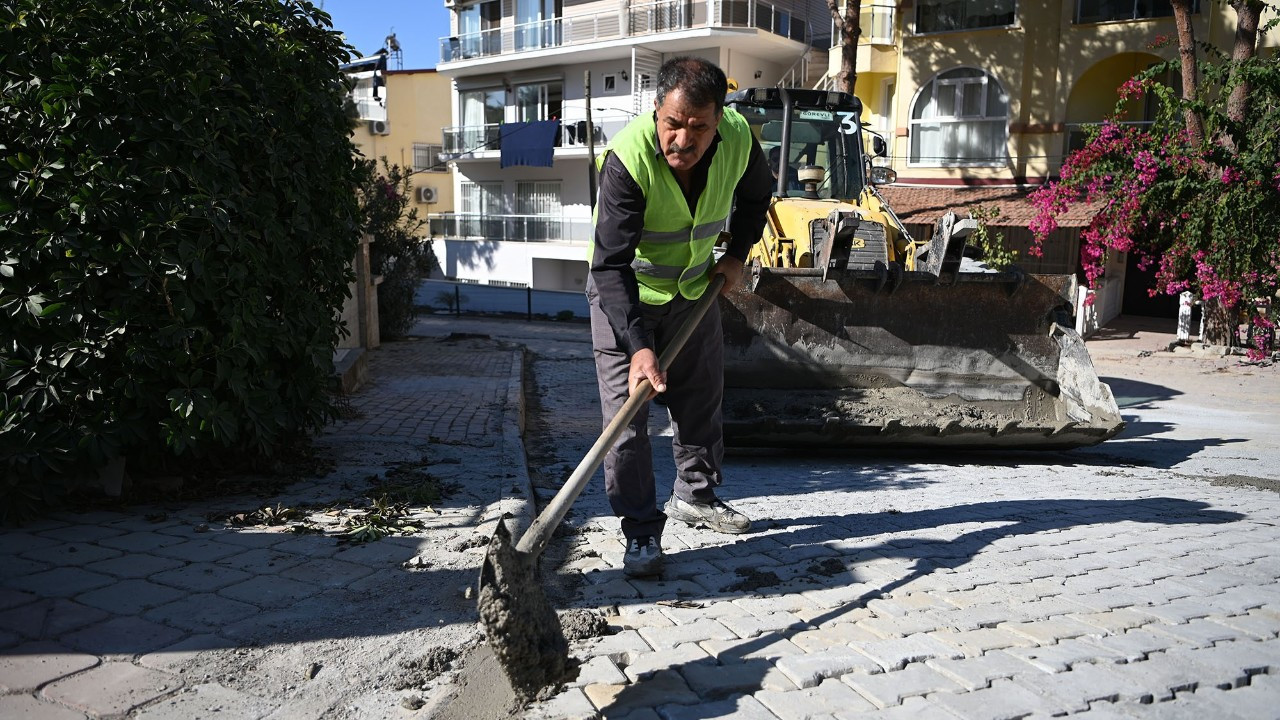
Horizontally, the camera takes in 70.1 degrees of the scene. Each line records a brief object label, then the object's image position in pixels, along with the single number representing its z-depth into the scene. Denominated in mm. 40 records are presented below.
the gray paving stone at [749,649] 2906
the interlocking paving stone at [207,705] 2596
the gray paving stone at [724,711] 2562
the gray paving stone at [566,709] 2557
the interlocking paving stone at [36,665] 2689
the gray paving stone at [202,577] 3408
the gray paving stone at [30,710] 2539
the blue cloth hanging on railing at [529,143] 28891
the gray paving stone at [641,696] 2617
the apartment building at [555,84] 25891
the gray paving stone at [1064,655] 2840
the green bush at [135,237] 3727
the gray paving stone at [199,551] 3676
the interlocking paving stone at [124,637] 2924
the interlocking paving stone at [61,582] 3299
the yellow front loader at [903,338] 6375
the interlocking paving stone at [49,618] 3004
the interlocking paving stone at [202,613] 3113
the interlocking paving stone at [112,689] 2611
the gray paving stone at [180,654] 2830
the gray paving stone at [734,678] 2705
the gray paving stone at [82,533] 3830
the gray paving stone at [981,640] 2949
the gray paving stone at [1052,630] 3032
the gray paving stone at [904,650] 2864
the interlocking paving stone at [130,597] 3205
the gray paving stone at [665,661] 2797
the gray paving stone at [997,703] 2555
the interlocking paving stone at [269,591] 3311
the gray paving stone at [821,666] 2760
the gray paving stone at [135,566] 3498
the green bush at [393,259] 13789
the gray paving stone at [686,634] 3016
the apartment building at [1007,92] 18625
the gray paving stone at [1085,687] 2646
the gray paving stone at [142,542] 3758
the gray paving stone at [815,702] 2582
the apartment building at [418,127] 36656
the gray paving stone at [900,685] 2654
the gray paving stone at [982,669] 2744
